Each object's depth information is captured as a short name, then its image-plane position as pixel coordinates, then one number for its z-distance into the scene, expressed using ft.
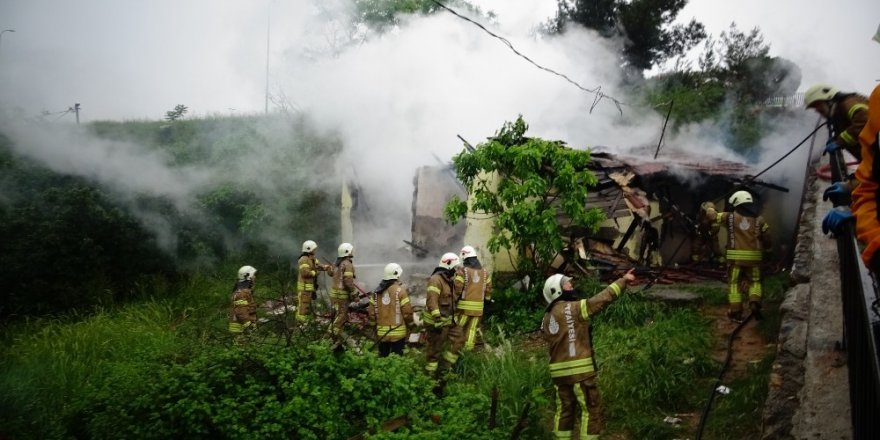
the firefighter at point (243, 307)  31.65
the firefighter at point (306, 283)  34.65
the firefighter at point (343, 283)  32.78
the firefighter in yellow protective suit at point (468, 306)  26.84
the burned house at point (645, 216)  36.58
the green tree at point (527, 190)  30.76
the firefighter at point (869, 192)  7.09
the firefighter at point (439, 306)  26.18
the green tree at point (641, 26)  63.46
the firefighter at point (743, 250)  25.30
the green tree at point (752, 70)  60.80
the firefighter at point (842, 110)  13.53
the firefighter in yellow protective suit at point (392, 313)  26.40
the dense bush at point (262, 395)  15.38
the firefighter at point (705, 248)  37.42
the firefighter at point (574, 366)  17.87
